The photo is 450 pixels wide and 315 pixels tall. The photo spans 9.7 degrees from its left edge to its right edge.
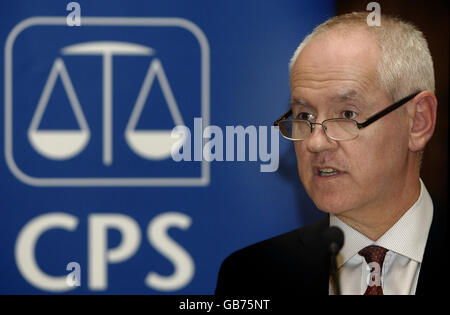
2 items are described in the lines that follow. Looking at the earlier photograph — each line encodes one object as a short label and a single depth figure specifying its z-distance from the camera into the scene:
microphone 2.99
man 3.07
